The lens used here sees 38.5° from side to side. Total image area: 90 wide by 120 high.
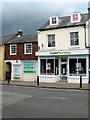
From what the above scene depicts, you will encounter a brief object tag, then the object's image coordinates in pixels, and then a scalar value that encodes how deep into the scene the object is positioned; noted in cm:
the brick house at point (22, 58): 1653
